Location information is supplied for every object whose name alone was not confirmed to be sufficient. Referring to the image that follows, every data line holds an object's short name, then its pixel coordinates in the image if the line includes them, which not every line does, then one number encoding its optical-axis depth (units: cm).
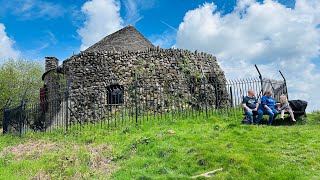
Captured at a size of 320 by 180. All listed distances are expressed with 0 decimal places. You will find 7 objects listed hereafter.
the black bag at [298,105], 942
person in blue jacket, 920
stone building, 1345
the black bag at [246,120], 936
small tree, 2591
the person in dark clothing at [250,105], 919
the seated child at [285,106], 926
